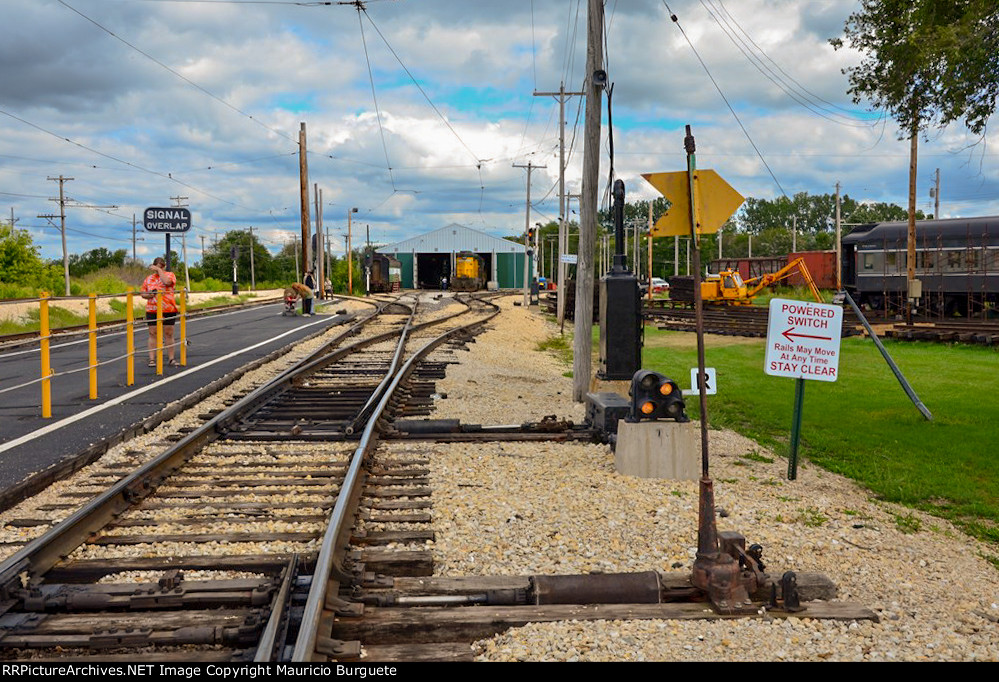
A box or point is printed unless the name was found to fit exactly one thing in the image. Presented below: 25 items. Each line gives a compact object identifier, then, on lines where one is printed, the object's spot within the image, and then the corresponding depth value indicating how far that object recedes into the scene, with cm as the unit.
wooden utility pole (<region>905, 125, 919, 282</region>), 2812
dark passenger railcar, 3250
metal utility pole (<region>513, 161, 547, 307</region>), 4144
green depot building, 8556
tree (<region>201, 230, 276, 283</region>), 11912
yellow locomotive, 6831
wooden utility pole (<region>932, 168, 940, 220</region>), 5862
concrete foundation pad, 769
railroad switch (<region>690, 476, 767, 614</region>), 471
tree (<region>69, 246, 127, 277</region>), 11344
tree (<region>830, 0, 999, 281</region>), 902
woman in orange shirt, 1417
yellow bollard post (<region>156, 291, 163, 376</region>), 1406
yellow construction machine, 4153
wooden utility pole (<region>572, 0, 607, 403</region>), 1224
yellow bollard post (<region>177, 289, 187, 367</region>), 1530
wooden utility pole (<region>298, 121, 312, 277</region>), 3756
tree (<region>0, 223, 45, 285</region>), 5291
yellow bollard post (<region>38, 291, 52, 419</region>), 1013
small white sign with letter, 755
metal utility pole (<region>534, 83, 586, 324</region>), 3459
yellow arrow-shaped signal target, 575
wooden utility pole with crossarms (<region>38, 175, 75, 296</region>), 6591
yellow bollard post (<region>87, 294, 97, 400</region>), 1125
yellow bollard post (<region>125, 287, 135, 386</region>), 1271
